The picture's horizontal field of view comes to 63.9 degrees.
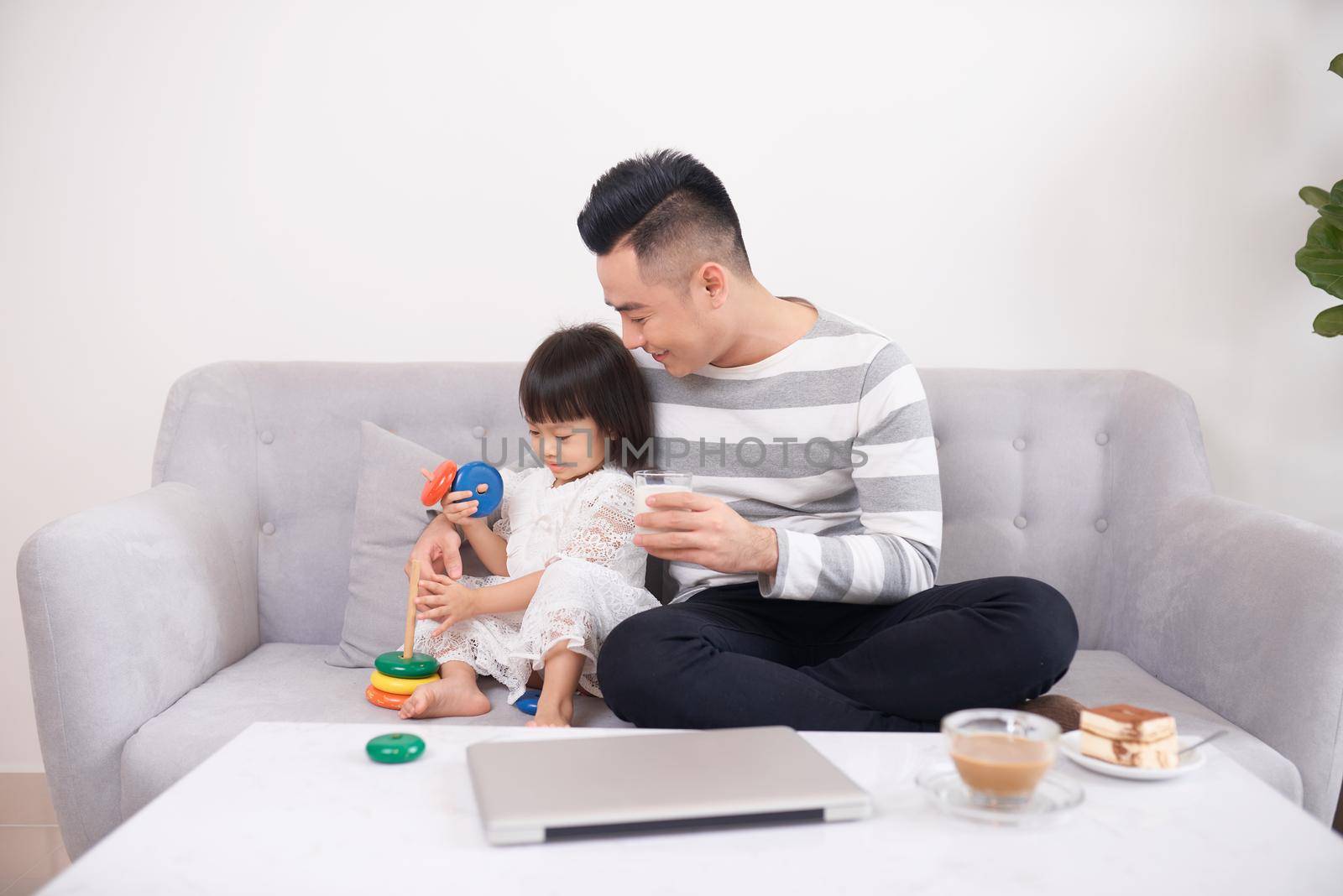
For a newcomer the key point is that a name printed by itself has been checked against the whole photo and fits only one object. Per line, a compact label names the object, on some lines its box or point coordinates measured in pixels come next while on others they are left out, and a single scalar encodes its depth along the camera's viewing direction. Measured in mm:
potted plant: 2078
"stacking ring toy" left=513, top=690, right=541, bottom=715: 1674
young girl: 1682
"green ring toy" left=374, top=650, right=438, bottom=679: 1680
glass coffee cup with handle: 932
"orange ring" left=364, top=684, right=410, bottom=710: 1657
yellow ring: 1665
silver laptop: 894
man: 1445
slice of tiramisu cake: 1032
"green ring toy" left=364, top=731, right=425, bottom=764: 1048
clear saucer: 930
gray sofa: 1531
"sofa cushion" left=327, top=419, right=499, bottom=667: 1877
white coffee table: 822
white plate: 1025
